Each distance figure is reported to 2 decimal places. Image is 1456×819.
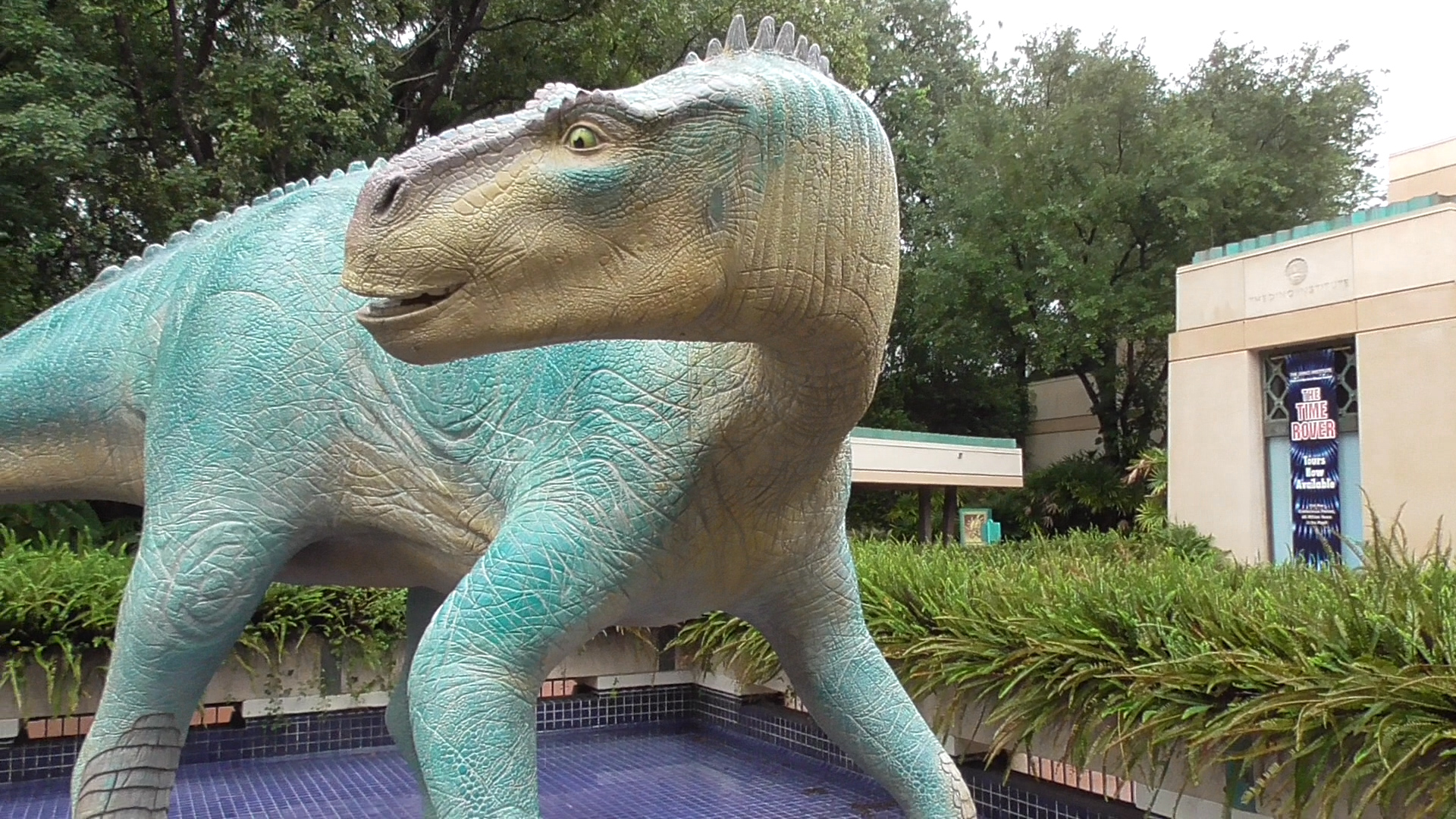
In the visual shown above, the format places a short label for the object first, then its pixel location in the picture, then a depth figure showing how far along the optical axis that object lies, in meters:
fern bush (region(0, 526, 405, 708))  4.61
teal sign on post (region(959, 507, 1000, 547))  14.69
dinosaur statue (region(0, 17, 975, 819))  1.24
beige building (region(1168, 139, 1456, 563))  9.73
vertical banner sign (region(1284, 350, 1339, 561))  10.69
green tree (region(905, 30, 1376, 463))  16.47
